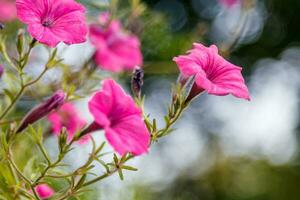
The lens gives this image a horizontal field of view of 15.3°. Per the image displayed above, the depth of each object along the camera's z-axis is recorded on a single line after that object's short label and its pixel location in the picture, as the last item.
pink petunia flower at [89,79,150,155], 0.69
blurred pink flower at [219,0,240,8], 1.39
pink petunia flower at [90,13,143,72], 1.00
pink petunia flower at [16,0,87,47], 0.70
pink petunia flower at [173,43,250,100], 0.72
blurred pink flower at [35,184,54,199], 0.81
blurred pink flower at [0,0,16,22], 1.13
